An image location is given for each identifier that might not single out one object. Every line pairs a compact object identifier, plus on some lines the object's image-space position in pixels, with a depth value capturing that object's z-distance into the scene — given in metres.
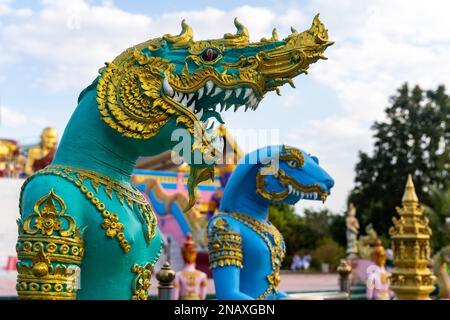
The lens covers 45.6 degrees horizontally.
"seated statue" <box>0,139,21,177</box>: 14.19
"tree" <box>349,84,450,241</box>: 25.52
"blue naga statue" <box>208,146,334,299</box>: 3.70
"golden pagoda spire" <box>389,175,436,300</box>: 6.32
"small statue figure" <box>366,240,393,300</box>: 7.36
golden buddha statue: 11.66
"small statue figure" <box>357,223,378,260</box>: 18.12
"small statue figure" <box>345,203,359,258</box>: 19.99
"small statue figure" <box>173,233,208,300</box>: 5.18
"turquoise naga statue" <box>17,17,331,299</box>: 2.07
